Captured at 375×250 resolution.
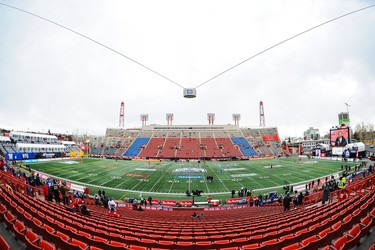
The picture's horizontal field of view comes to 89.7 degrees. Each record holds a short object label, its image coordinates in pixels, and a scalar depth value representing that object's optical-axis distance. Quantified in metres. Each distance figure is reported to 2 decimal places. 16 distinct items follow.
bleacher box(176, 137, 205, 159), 74.49
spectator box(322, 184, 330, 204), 13.66
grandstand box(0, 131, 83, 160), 49.16
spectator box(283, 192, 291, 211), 13.94
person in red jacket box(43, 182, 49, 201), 13.30
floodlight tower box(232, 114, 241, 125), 115.88
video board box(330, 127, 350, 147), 51.69
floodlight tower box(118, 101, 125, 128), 124.19
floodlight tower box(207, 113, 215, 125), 113.00
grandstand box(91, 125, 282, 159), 76.56
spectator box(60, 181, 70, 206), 14.06
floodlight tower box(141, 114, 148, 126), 114.94
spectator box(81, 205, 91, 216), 11.03
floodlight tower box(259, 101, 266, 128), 132.75
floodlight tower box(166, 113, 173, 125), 115.87
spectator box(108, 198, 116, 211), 12.80
